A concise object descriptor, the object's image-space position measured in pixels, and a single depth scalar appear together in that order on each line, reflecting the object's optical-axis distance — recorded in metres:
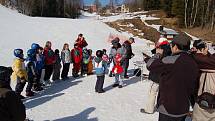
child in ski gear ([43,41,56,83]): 6.12
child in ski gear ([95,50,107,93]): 5.65
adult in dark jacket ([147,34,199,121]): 2.46
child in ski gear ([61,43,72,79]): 6.79
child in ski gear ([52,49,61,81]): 6.49
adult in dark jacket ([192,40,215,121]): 3.10
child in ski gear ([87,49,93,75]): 7.29
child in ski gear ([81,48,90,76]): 7.15
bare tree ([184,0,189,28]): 26.93
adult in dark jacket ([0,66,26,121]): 2.39
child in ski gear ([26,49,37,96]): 5.31
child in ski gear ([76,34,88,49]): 7.25
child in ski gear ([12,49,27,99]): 4.94
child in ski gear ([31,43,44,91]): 5.62
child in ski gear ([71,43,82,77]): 7.00
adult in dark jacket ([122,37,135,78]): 6.74
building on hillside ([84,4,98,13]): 82.28
